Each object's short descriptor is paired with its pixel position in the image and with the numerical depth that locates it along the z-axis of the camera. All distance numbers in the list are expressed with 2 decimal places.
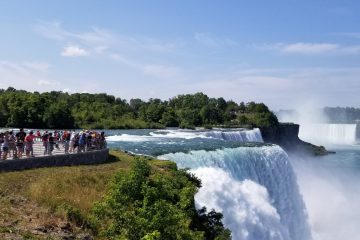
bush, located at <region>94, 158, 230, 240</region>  12.01
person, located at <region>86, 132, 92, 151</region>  23.83
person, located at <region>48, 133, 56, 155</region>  21.15
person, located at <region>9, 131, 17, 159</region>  19.23
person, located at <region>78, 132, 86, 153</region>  22.98
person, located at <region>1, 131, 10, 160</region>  18.86
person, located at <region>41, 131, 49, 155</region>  21.14
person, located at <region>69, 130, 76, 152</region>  22.86
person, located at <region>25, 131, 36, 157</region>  19.91
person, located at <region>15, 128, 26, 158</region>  19.73
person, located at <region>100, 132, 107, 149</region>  24.83
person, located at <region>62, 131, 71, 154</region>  22.27
